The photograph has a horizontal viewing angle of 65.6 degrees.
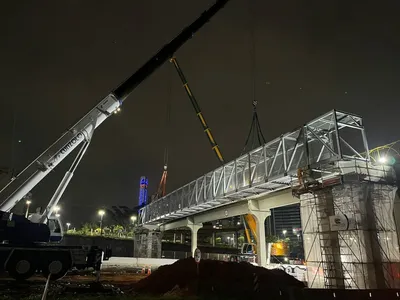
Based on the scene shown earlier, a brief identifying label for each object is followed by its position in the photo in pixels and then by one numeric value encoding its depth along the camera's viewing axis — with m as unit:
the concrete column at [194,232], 45.62
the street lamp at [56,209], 17.99
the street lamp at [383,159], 20.98
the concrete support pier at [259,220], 27.94
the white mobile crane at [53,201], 13.29
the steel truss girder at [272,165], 17.86
